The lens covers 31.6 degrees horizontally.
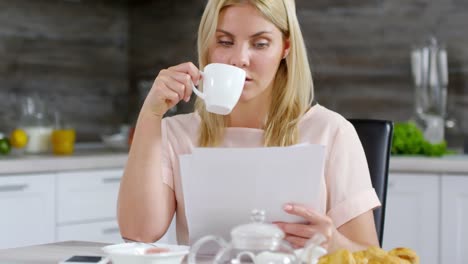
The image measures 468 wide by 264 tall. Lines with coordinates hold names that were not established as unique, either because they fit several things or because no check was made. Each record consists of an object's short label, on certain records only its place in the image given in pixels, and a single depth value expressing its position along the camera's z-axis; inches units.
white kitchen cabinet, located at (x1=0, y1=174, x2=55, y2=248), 126.5
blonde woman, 74.4
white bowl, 53.1
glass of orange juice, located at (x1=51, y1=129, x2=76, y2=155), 146.8
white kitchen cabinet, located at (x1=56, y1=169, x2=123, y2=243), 134.3
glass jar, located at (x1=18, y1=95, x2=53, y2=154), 148.6
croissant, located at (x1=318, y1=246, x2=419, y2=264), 50.1
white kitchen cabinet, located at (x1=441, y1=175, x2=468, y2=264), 122.5
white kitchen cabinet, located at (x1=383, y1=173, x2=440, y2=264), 124.9
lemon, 142.1
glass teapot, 48.6
